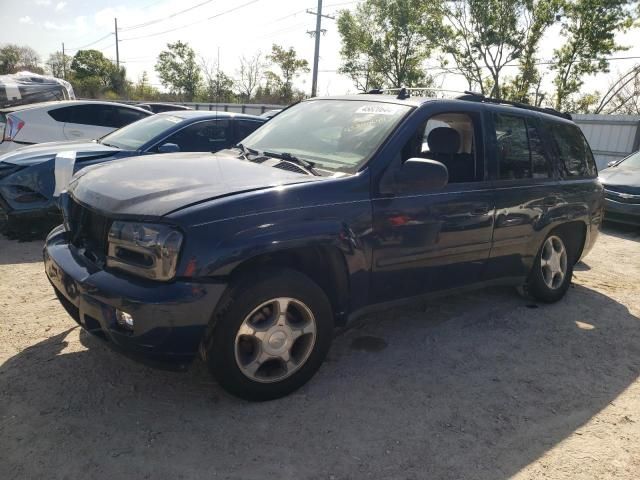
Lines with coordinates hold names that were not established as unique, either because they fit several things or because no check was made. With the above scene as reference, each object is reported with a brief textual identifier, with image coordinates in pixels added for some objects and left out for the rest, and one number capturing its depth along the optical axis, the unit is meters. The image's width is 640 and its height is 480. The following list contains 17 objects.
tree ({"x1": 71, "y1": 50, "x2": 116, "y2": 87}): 58.16
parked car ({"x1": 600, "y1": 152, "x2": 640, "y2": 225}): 8.28
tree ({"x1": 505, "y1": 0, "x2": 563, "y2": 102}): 19.95
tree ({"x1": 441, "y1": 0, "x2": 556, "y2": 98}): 20.78
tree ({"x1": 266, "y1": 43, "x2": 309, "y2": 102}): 42.75
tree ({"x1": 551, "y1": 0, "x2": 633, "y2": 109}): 18.47
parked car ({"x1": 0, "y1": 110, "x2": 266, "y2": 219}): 5.52
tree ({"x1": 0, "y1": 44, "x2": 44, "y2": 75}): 51.12
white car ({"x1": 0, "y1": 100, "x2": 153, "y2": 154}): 8.02
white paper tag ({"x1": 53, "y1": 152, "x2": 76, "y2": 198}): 4.21
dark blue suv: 2.44
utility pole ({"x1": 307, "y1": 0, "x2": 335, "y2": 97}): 28.47
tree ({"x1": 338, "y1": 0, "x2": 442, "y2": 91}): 28.62
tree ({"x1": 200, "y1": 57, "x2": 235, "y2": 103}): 48.81
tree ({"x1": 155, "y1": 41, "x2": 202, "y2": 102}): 52.00
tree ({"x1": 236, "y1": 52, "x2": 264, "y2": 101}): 45.69
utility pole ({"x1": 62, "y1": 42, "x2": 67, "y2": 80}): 60.78
